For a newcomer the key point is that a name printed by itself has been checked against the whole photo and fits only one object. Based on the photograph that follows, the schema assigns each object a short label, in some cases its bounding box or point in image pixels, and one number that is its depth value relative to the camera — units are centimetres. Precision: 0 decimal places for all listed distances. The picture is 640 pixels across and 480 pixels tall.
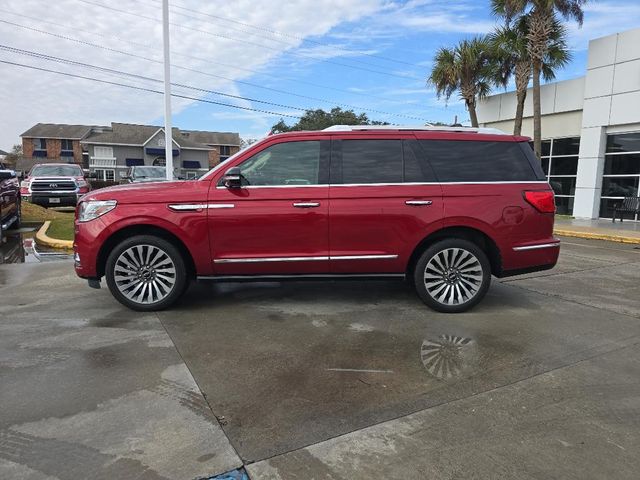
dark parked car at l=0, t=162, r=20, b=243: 985
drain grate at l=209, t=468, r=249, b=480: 250
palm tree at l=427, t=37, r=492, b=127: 1948
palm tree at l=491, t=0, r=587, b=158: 1633
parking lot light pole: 1495
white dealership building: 1644
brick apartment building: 5503
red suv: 509
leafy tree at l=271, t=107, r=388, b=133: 5562
